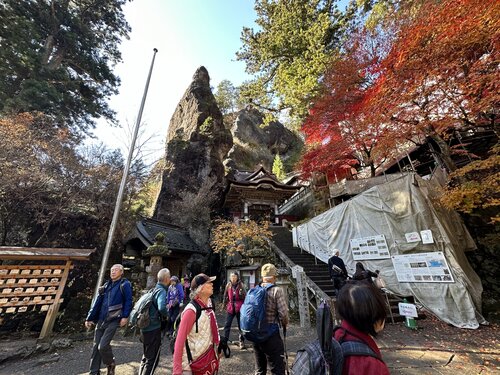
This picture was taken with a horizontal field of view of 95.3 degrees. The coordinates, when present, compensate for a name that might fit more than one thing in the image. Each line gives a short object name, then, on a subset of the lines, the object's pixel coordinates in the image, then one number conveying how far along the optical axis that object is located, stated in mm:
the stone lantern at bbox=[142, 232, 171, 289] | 8250
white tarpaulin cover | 6293
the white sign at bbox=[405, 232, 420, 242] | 7234
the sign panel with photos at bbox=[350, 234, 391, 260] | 8070
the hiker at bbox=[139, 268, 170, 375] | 3287
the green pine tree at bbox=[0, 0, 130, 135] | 11094
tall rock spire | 18141
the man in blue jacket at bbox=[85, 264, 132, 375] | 3646
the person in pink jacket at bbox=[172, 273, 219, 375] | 2020
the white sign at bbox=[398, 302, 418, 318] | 5897
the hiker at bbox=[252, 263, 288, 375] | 2799
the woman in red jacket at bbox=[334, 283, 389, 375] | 1285
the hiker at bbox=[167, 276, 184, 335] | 5492
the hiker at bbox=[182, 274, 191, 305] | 9406
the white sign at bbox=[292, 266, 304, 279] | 7250
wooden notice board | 5930
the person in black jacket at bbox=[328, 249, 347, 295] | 6675
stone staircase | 7264
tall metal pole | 6457
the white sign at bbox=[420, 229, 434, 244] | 6871
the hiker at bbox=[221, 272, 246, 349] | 5039
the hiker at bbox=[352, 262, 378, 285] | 4815
